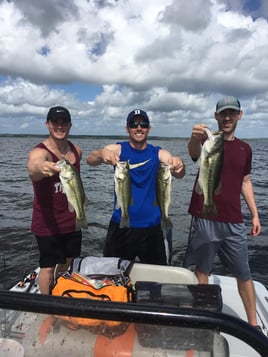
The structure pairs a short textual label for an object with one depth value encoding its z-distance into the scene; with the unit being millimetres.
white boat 1473
